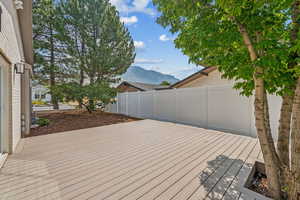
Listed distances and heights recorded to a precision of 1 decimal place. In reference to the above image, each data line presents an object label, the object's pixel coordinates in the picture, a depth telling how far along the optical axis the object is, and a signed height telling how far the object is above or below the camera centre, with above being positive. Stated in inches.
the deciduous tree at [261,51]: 69.9 +25.7
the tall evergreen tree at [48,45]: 459.8 +176.3
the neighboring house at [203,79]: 358.6 +50.0
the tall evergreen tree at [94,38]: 443.5 +185.5
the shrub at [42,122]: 272.0 -45.9
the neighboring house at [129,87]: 586.3 +47.1
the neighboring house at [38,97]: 881.0 +1.1
